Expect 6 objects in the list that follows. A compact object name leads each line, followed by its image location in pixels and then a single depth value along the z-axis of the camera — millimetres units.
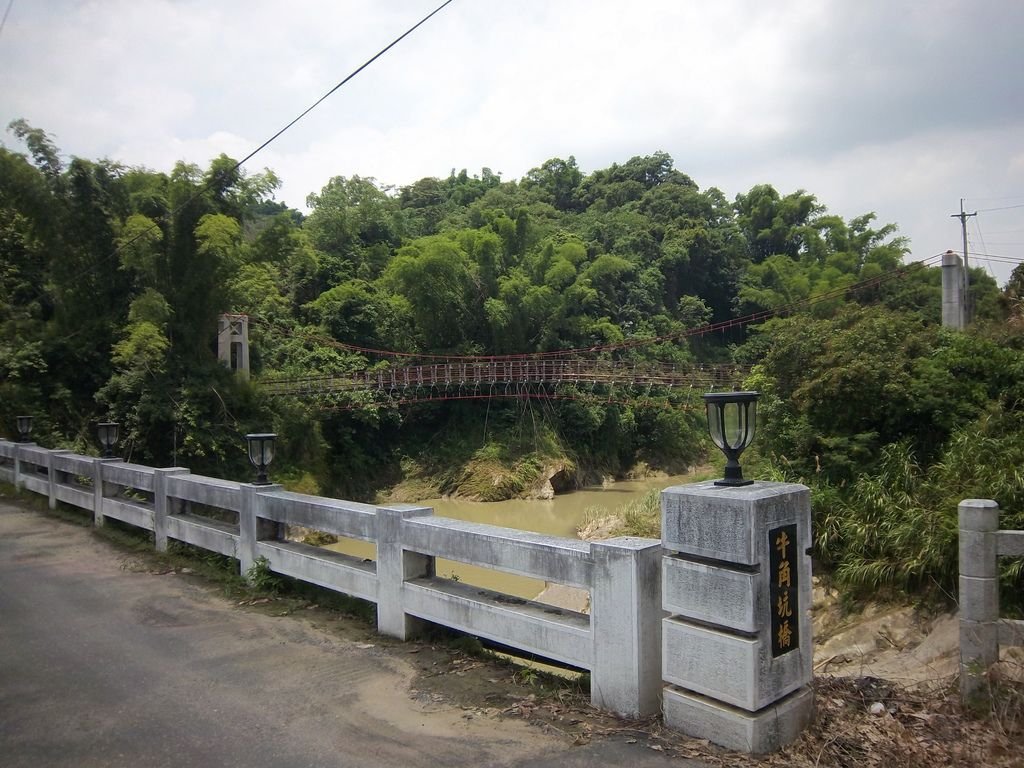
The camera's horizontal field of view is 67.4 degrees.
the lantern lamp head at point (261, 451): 6488
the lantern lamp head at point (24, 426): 12701
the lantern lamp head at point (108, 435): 9961
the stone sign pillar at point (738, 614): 3104
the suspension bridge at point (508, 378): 26906
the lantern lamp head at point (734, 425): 3539
